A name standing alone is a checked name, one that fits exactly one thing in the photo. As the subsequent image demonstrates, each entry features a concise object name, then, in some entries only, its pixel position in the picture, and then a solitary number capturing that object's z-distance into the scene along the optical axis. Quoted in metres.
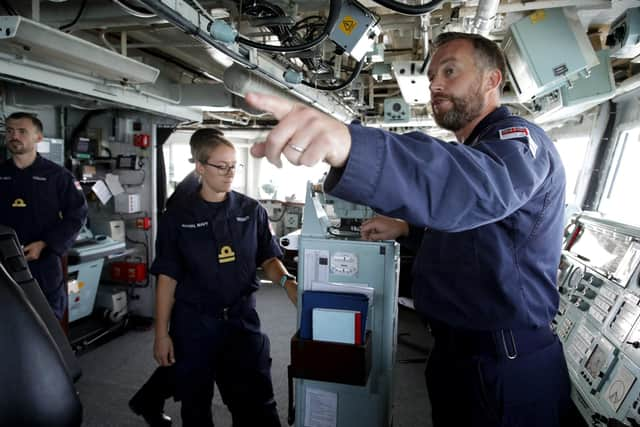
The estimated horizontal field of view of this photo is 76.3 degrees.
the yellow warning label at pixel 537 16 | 2.19
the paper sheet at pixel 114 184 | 3.92
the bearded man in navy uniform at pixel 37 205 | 2.77
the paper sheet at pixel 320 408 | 2.05
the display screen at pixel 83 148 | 3.78
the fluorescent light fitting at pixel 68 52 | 1.80
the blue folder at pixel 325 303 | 1.82
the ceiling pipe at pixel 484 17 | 1.73
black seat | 0.78
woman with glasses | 1.93
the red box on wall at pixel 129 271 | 4.07
